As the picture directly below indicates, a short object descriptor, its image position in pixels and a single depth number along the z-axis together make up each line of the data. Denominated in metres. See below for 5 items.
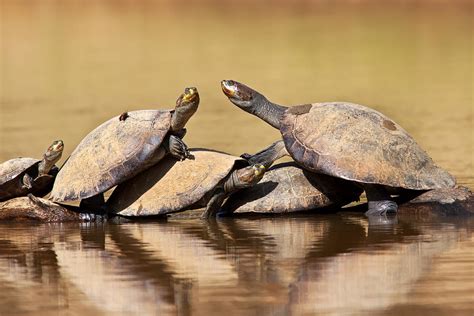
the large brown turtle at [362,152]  11.45
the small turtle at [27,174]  12.05
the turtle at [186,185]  11.66
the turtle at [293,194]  11.98
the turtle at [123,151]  11.70
